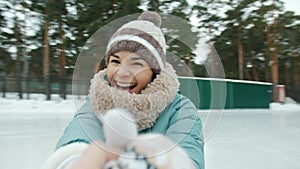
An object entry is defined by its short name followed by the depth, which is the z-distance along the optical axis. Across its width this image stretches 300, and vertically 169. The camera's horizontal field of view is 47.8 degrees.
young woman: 0.38
